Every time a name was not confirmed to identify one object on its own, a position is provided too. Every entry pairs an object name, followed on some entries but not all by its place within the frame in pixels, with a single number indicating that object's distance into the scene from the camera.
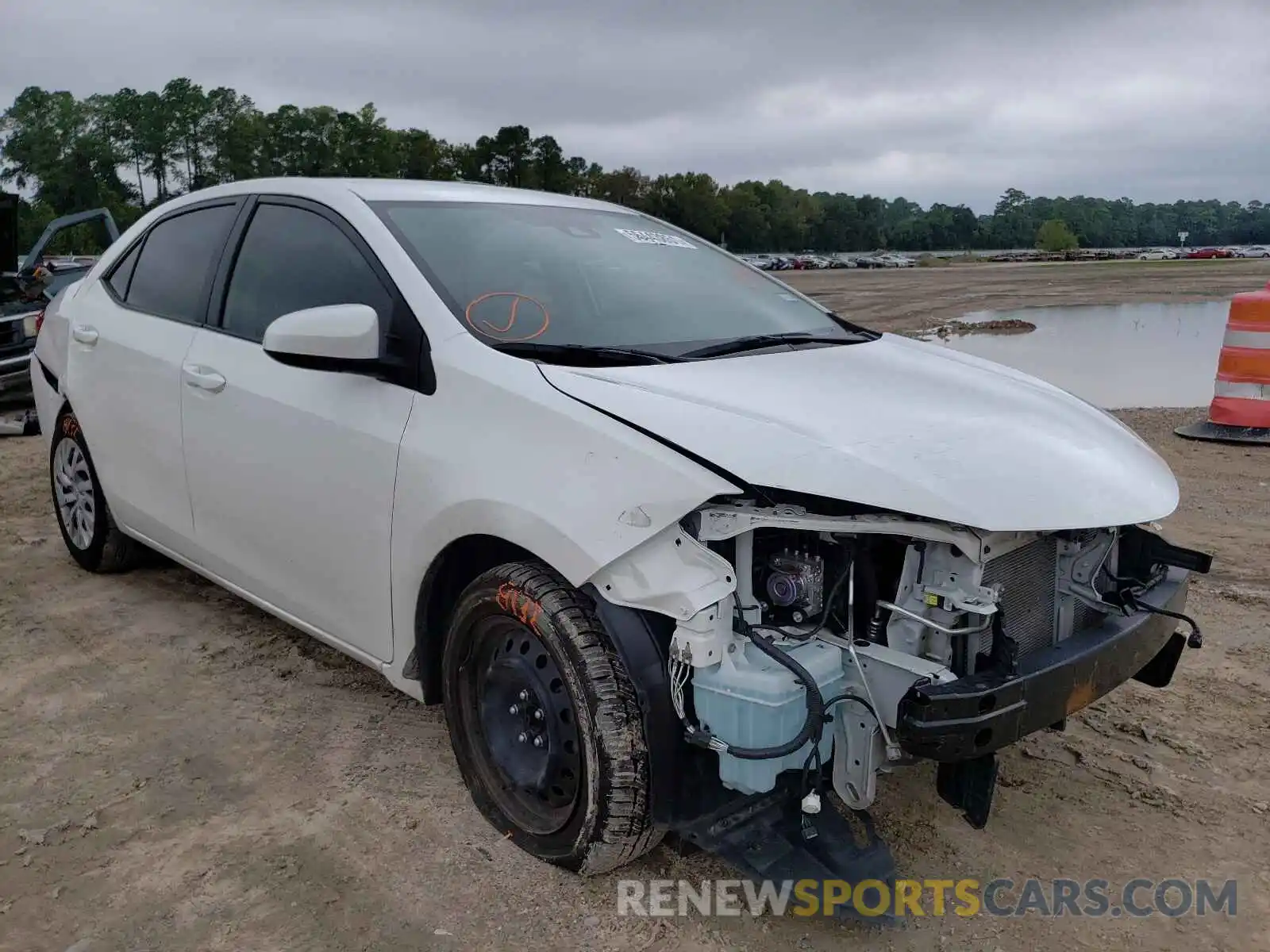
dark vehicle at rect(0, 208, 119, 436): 9.29
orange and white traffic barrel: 7.55
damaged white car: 2.24
